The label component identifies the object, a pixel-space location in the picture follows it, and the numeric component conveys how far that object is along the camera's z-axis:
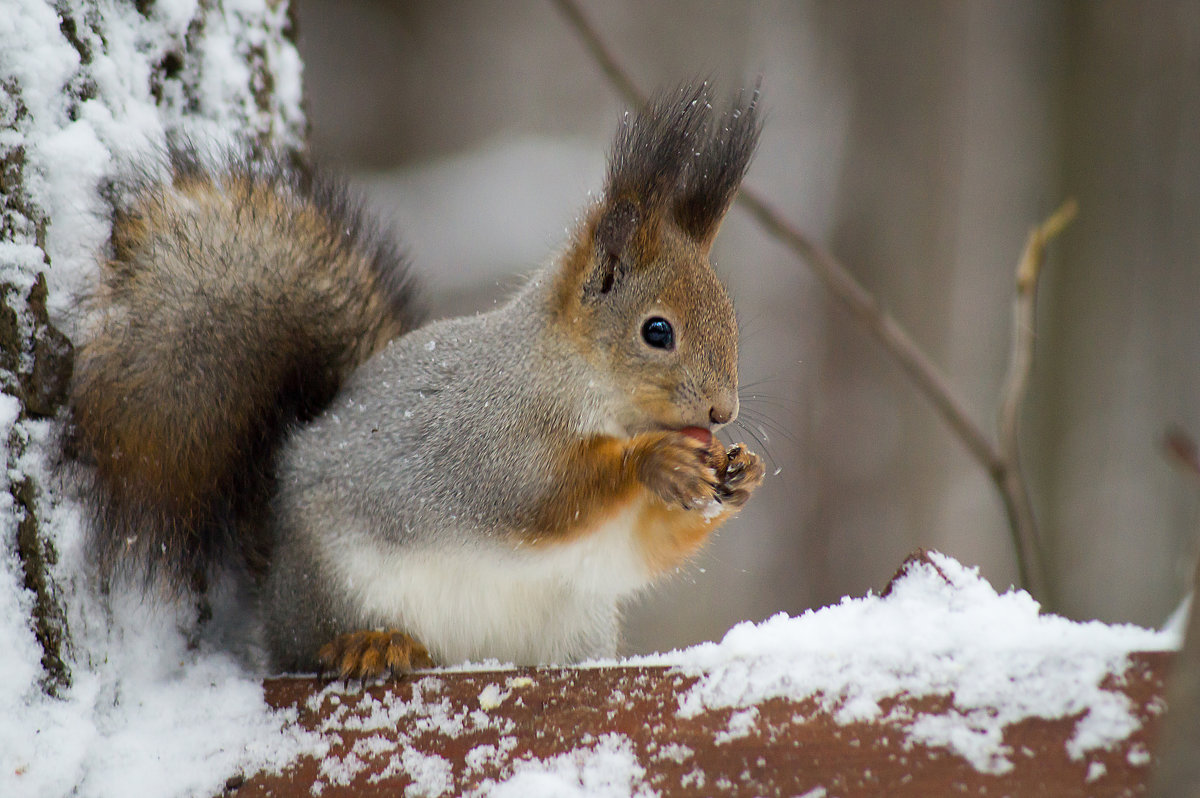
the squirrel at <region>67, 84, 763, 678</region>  3.21
